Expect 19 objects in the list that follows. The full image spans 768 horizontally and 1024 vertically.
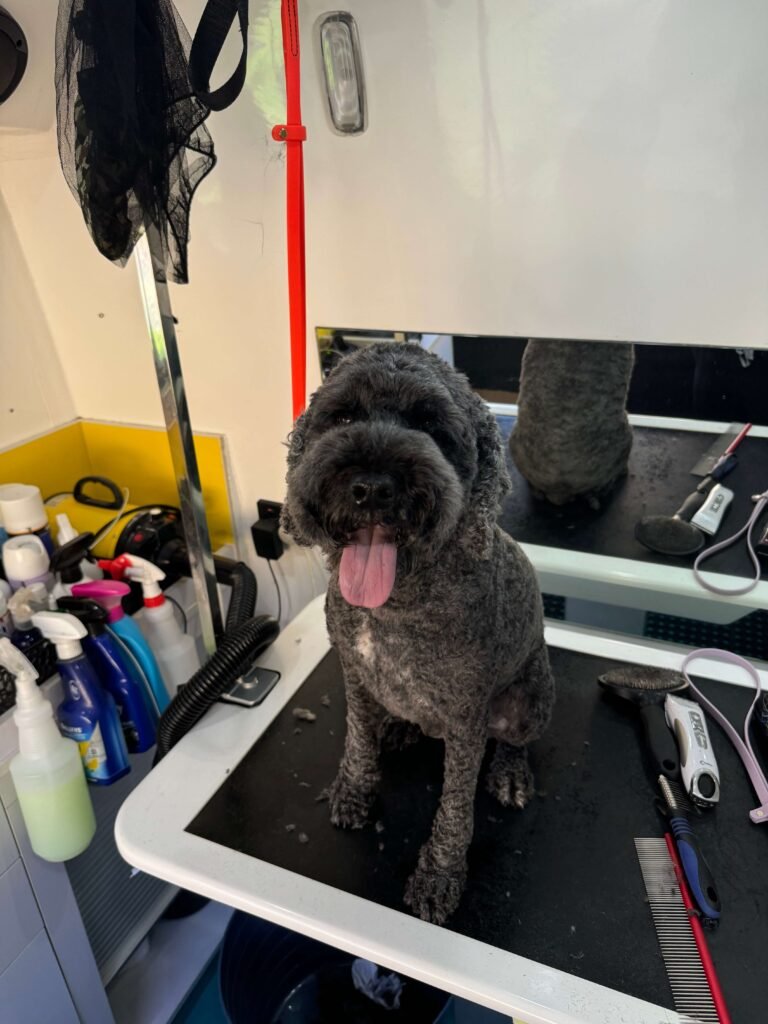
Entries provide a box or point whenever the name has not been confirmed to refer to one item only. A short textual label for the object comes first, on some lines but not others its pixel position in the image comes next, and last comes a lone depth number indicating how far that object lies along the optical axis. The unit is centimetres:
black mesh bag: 72
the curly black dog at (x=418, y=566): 71
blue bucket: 125
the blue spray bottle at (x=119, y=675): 112
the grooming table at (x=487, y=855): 73
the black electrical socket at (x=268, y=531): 157
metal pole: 89
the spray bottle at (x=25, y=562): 119
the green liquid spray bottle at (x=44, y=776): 99
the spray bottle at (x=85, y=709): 106
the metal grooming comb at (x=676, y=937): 70
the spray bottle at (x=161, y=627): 126
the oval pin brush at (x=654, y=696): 97
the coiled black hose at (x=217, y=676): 107
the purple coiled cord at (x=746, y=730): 91
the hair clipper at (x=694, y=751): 92
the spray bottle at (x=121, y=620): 116
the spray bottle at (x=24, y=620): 109
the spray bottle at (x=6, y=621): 110
